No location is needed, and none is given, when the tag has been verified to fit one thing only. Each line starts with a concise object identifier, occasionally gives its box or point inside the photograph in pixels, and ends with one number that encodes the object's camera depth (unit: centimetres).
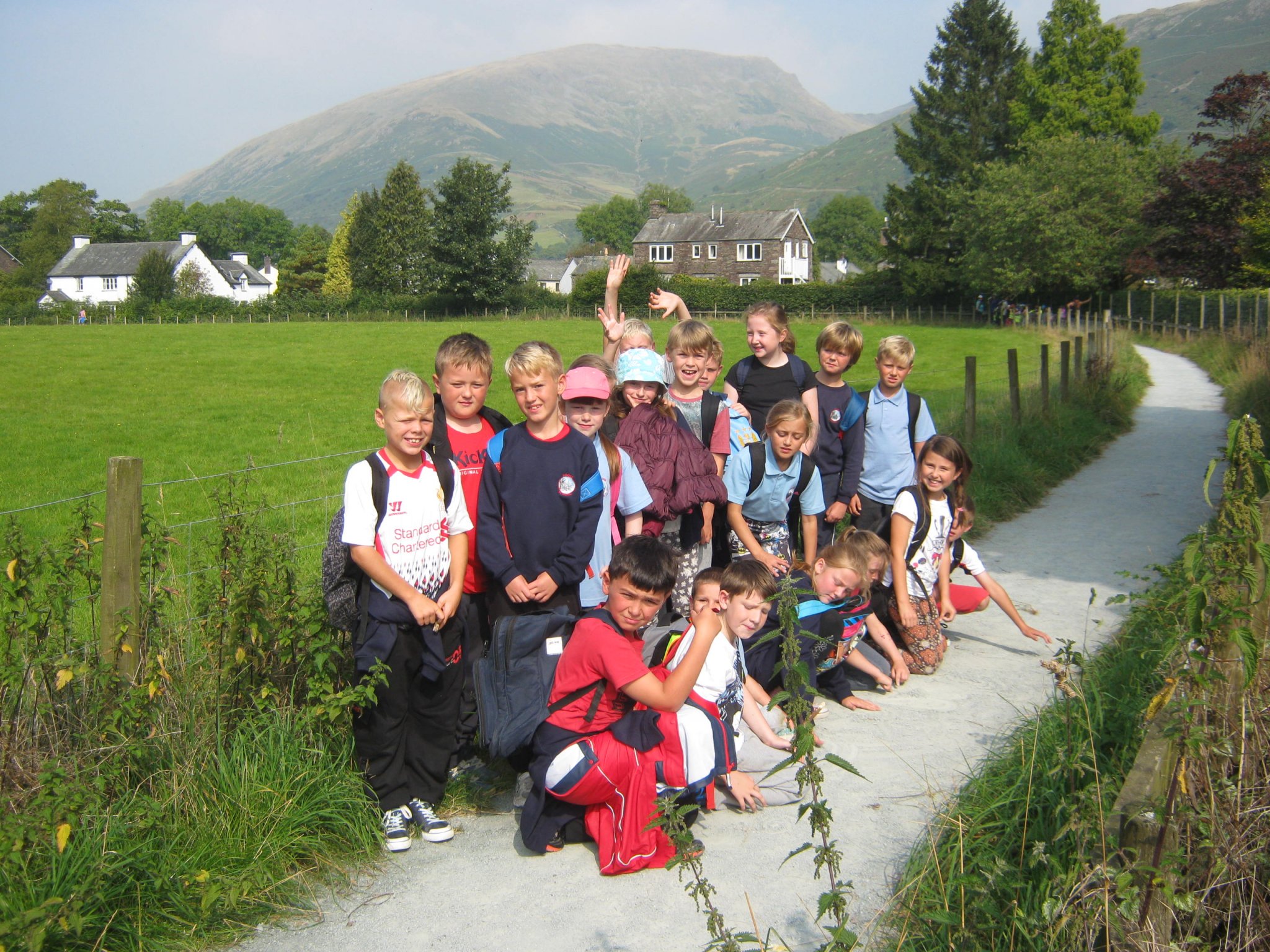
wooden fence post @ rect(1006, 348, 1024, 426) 1195
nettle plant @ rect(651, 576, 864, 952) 250
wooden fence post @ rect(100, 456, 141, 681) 370
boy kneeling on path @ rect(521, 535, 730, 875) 370
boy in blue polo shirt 664
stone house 9294
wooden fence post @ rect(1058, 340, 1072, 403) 1448
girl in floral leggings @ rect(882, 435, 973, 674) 568
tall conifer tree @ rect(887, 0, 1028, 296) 5769
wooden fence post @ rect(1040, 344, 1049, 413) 1305
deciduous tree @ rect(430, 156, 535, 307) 6338
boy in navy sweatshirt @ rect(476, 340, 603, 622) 429
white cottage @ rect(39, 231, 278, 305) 9112
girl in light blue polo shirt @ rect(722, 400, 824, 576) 553
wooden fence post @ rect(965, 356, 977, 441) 1064
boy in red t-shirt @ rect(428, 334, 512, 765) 447
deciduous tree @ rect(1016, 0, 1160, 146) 5969
